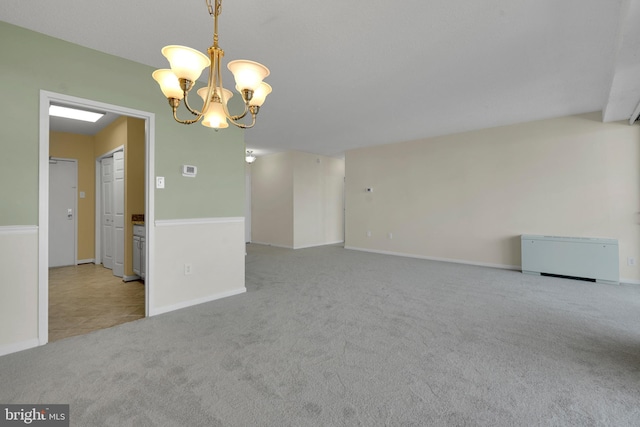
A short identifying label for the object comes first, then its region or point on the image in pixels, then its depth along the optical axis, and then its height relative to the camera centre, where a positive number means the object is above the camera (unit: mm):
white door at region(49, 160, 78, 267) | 5481 +4
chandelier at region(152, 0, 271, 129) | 1553 +803
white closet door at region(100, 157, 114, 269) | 5266 +4
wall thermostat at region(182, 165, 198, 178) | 3193 +474
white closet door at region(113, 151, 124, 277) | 4758 +4
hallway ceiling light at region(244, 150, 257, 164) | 7348 +1407
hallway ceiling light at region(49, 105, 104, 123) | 4203 +1538
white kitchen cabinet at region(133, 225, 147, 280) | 4218 -577
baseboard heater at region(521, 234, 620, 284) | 4172 -692
